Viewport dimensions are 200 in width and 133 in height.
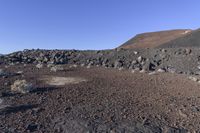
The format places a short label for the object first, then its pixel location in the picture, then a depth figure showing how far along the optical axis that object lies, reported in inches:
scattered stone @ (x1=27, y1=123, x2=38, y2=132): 135.2
